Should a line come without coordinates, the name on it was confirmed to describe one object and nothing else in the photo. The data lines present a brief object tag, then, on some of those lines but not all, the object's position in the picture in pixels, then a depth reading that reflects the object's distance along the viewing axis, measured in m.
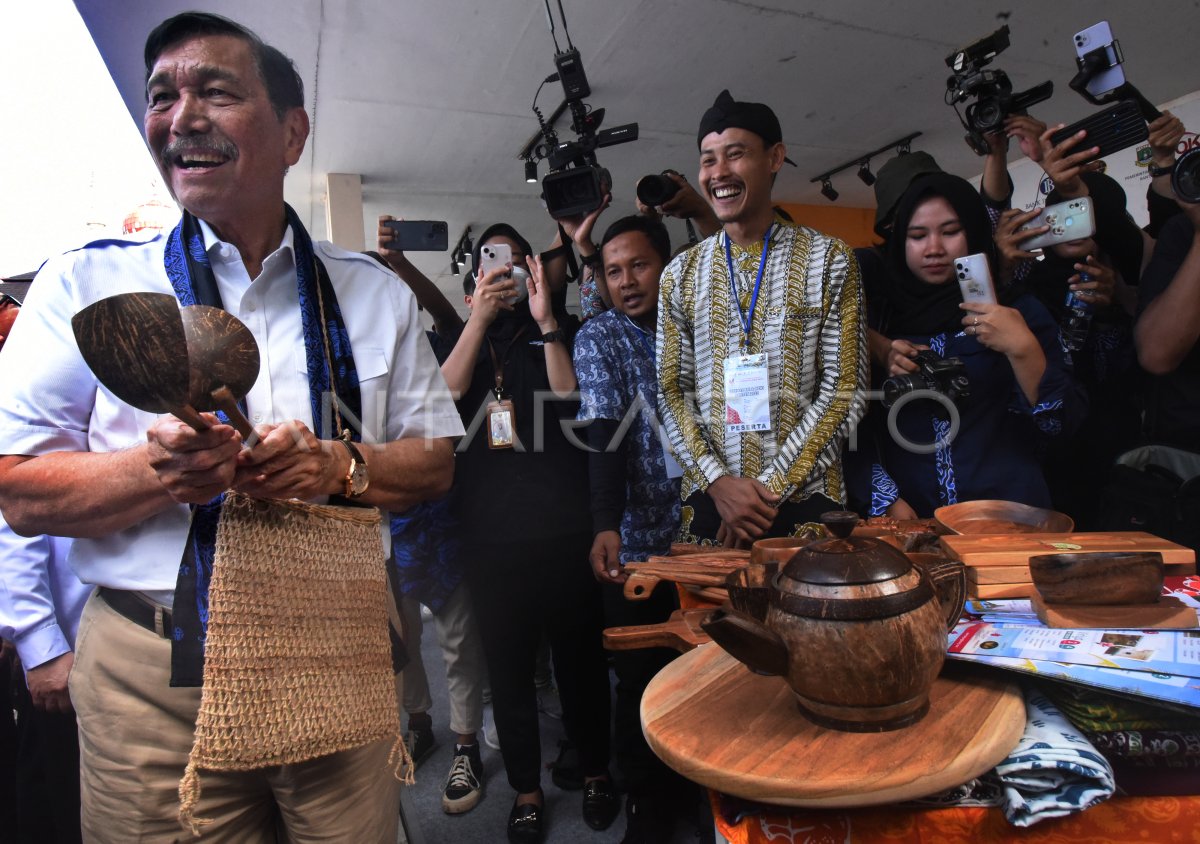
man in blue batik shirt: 1.93
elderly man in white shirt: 0.89
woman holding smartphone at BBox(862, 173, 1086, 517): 1.55
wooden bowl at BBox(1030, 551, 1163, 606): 0.81
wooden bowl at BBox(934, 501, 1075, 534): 1.15
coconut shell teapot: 0.61
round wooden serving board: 0.58
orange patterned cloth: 0.63
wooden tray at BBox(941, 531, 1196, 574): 0.93
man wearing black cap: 1.63
